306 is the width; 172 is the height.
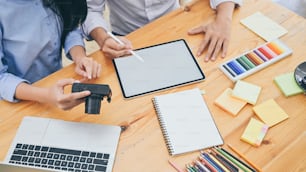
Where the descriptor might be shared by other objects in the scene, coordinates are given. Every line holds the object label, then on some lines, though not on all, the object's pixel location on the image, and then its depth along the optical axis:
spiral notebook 0.73
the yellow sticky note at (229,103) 0.78
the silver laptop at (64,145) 0.70
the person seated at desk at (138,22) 0.92
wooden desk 0.71
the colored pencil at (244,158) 0.69
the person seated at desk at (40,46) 0.80
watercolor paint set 0.86
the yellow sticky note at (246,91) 0.80
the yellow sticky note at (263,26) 0.96
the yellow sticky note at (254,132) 0.73
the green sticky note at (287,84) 0.82
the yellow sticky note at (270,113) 0.77
